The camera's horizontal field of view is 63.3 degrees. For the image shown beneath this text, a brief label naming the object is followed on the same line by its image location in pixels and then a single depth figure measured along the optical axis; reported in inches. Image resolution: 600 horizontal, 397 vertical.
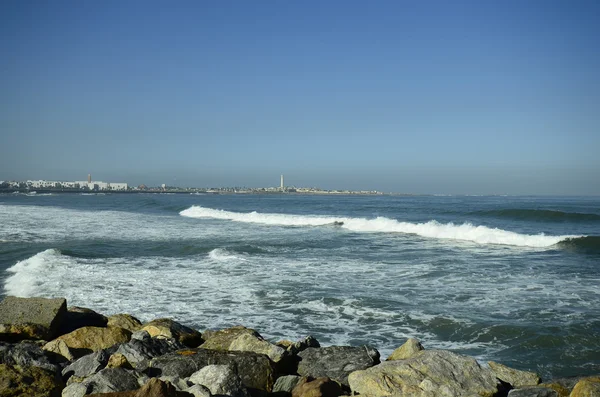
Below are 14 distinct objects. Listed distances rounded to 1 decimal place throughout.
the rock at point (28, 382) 173.8
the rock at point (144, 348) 222.1
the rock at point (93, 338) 259.4
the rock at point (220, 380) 183.3
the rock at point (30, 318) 265.6
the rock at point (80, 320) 299.3
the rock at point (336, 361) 226.1
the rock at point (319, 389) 192.1
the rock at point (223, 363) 207.9
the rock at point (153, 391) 161.5
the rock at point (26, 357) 206.1
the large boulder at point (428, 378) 194.5
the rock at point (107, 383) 175.9
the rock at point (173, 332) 268.2
